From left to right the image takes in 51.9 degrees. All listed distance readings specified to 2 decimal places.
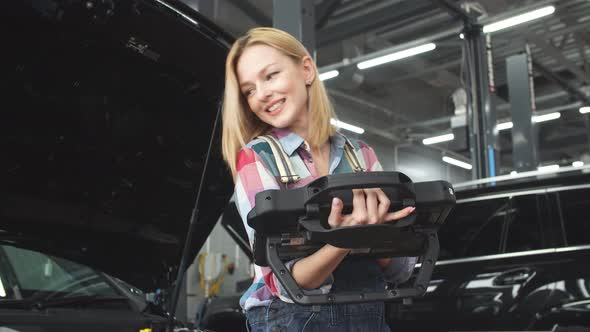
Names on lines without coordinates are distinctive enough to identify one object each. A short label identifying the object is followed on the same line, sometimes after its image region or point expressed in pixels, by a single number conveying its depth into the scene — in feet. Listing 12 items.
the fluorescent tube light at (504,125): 46.70
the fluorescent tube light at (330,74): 32.94
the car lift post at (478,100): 25.95
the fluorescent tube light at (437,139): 46.78
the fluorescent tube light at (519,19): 24.89
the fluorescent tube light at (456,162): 56.13
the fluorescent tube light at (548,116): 42.66
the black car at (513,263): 12.26
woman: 3.76
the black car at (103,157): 5.59
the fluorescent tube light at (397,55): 29.76
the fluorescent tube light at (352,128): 41.79
